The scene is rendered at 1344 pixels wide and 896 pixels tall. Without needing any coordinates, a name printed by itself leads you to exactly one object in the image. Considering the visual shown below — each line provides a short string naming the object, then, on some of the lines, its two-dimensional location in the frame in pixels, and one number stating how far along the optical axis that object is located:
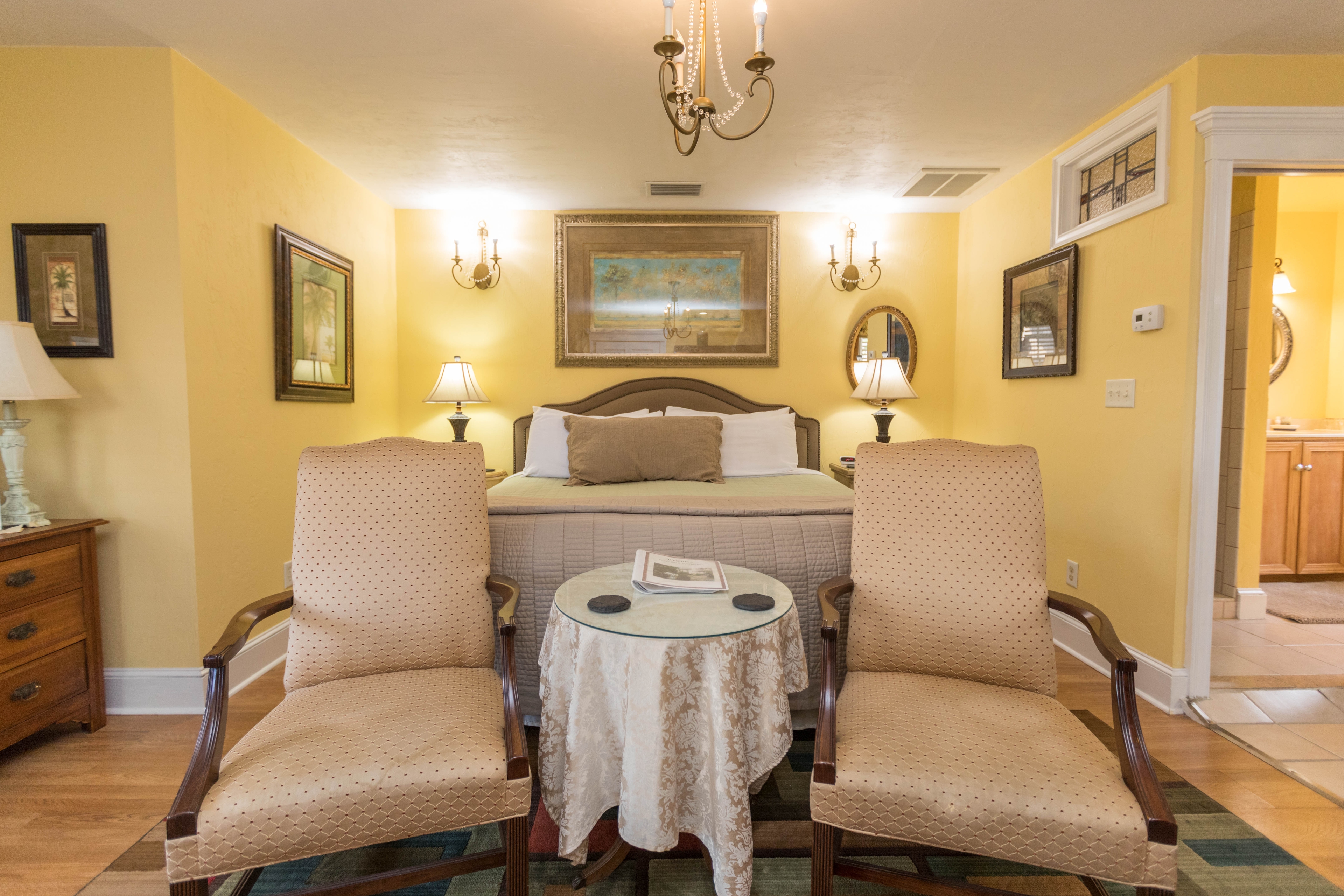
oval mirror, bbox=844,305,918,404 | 4.34
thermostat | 2.48
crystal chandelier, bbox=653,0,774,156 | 1.44
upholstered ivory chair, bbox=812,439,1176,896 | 1.17
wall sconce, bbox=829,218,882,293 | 4.27
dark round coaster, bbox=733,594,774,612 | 1.50
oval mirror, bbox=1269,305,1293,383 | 4.37
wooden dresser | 2.01
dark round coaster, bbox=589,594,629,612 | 1.48
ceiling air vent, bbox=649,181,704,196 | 3.74
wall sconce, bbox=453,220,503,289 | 4.20
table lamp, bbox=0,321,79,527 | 2.03
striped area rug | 1.53
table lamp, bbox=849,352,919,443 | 3.94
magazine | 1.62
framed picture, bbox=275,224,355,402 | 2.98
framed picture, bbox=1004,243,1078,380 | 3.06
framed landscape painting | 4.27
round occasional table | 1.39
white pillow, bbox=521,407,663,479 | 3.55
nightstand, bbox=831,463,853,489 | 3.89
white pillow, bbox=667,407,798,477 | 3.62
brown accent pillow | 3.25
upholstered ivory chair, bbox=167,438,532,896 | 1.19
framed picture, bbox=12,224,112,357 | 2.33
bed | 2.10
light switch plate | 2.68
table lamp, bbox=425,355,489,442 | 3.88
